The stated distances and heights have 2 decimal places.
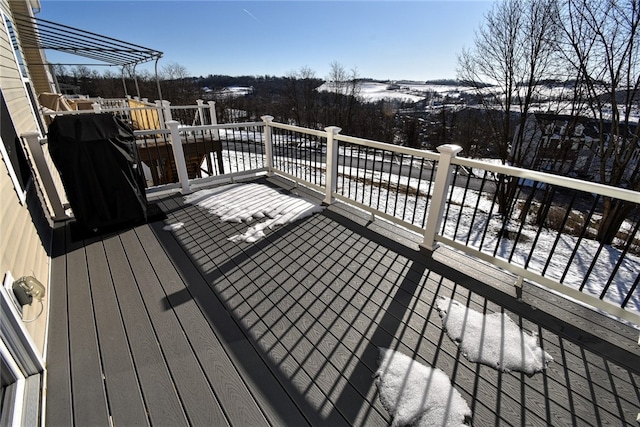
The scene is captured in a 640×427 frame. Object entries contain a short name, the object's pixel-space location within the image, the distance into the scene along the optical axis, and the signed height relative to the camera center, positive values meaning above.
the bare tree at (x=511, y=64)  7.38 +1.24
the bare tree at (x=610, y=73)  6.12 +0.85
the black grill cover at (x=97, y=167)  2.56 -0.67
